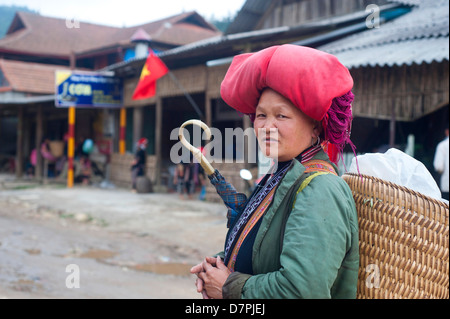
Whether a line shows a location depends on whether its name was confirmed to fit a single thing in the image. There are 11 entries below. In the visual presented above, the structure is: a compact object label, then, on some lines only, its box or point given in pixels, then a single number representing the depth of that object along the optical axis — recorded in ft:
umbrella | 5.39
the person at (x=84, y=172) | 50.15
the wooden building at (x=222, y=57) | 30.73
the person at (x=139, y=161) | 43.04
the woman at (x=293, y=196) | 4.00
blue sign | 41.50
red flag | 34.71
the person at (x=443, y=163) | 21.24
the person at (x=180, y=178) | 38.09
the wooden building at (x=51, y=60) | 54.13
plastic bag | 4.61
